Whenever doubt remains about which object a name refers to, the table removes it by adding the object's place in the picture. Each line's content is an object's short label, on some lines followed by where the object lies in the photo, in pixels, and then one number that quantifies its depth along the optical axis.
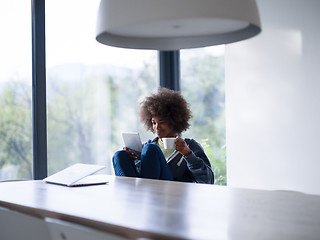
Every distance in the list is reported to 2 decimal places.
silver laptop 1.88
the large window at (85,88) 3.15
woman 2.44
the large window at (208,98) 3.81
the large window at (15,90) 2.83
